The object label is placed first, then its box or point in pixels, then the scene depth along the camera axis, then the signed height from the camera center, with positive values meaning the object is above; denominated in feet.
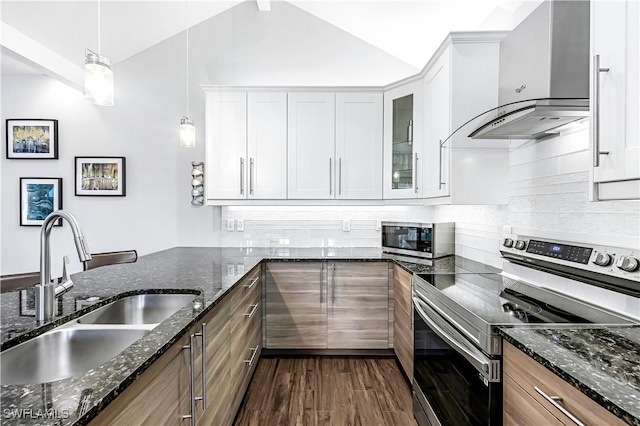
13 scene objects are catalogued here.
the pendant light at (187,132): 8.62 +1.90
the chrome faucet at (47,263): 3.68 -0.59
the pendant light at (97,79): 5.47 +2.05
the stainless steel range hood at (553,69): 4.83 +2.04
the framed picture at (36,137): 11.85 +2.43
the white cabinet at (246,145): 10.74 +1.98
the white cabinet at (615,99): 3.26 +1.11
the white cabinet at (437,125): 7.87 +2.06
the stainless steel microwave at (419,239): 9.30 -0.78
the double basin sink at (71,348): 3.53 -1.58
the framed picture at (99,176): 11.91 +1.12
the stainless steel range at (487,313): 4.18 -1.32
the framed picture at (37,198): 11.90 +0.37
